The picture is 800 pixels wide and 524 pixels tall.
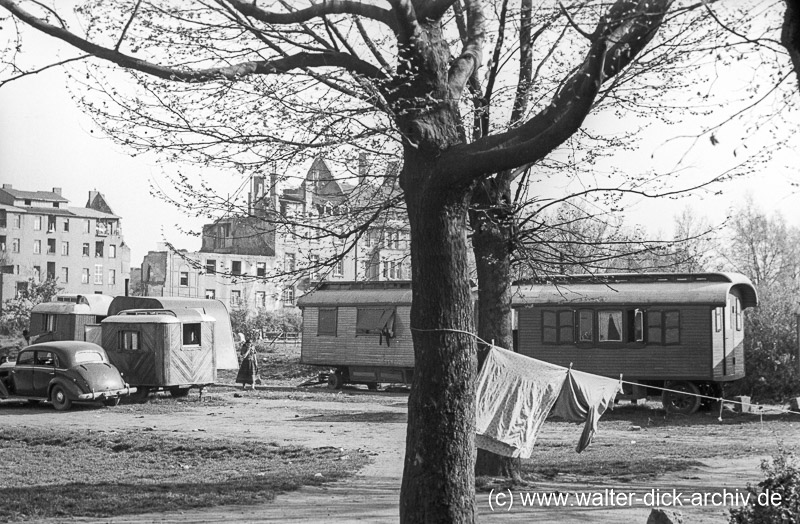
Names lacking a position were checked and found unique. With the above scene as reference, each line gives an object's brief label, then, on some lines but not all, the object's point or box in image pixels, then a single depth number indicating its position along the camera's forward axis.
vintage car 27.06
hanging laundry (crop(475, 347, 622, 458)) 12.97
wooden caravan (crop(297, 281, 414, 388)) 33.22
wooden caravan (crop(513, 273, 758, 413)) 26.38
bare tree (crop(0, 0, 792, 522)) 8.96
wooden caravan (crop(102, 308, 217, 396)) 29.95
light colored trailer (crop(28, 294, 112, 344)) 39.50
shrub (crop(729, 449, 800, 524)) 7.27
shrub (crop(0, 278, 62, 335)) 69.25
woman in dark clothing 35.47
